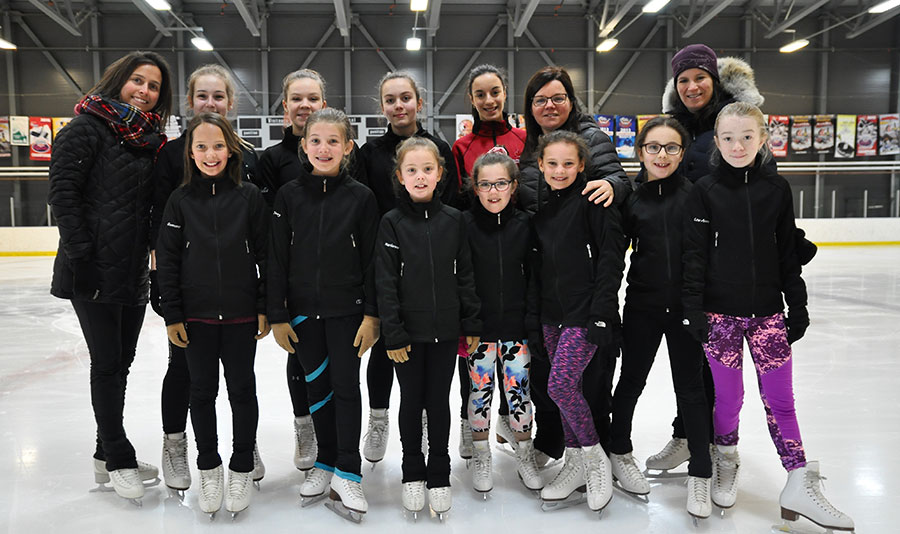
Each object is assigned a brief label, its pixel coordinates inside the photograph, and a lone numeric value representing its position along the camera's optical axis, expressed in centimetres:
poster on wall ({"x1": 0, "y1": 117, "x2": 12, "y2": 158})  1205
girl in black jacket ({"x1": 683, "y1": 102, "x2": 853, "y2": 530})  196
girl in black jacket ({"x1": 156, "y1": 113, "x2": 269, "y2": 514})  202
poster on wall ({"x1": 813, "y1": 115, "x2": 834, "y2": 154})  1330
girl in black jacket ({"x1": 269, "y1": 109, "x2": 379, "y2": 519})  207
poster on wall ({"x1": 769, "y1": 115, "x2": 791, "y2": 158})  1305
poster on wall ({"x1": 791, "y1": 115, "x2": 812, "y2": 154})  1333
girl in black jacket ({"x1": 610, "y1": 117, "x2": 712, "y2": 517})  204
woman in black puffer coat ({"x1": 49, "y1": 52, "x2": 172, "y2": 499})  205
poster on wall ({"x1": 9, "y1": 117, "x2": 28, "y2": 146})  1205
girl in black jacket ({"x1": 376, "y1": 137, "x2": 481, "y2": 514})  204
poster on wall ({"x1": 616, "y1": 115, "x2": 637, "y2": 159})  1305
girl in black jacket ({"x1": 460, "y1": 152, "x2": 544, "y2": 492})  215
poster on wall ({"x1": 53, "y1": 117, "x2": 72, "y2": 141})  1231
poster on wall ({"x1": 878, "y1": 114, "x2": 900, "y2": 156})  1307
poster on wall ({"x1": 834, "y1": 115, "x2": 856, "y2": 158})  1328
